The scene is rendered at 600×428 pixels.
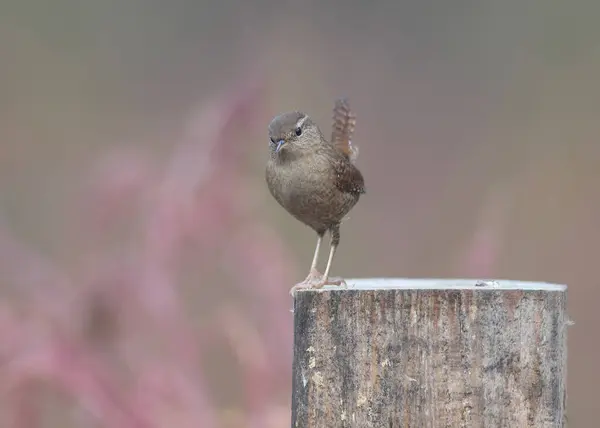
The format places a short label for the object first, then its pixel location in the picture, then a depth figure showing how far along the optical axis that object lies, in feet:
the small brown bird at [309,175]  25.27
